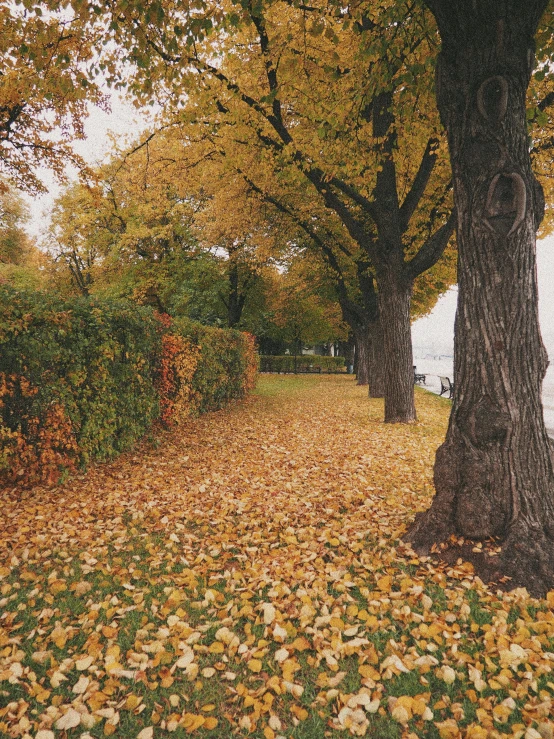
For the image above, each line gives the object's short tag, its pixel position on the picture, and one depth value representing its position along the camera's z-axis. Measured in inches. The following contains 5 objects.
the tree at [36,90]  205.5
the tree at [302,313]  880.9
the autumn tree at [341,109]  216.8
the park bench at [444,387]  779.1
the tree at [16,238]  1306.6
